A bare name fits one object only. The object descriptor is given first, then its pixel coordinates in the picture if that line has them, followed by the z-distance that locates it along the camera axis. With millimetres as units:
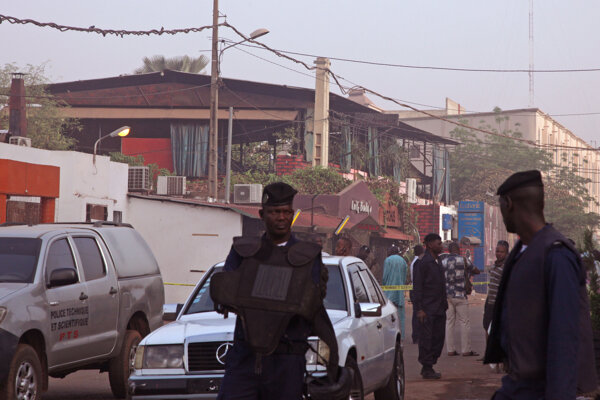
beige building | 81312
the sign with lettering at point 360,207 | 35931
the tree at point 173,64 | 57219
